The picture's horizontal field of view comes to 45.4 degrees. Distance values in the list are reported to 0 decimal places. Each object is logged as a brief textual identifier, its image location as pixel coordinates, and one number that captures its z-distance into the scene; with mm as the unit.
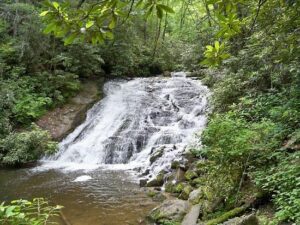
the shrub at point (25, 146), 10820
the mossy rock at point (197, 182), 7669
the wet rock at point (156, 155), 10253
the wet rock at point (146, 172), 9743
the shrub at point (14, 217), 2097
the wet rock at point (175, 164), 9233
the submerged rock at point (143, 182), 8820
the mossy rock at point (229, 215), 5079
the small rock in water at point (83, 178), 9312
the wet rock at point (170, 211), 6288
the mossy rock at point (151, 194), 8086
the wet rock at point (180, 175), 8555
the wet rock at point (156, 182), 8797
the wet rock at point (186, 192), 7426
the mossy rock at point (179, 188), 8023
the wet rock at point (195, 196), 6740
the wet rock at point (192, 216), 5773
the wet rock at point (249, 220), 4183
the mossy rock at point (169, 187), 8281
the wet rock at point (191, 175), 8297
